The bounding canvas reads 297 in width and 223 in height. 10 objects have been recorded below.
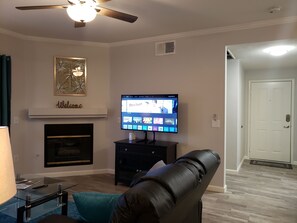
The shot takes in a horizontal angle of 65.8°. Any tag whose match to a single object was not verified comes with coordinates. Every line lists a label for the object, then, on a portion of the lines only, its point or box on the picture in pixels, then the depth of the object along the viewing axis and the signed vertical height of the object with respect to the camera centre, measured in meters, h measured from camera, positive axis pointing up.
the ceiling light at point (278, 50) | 3.93 +1.08
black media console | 3.77 -0.77
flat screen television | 3.82 -0.05
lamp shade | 0.94 -0.25
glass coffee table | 2.37 -0.96
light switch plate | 3.79 -0.21
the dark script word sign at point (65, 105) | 4.49 +0.10
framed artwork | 4.52 +0.68
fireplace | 4.51 -0.70
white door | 5.74 -0.26
